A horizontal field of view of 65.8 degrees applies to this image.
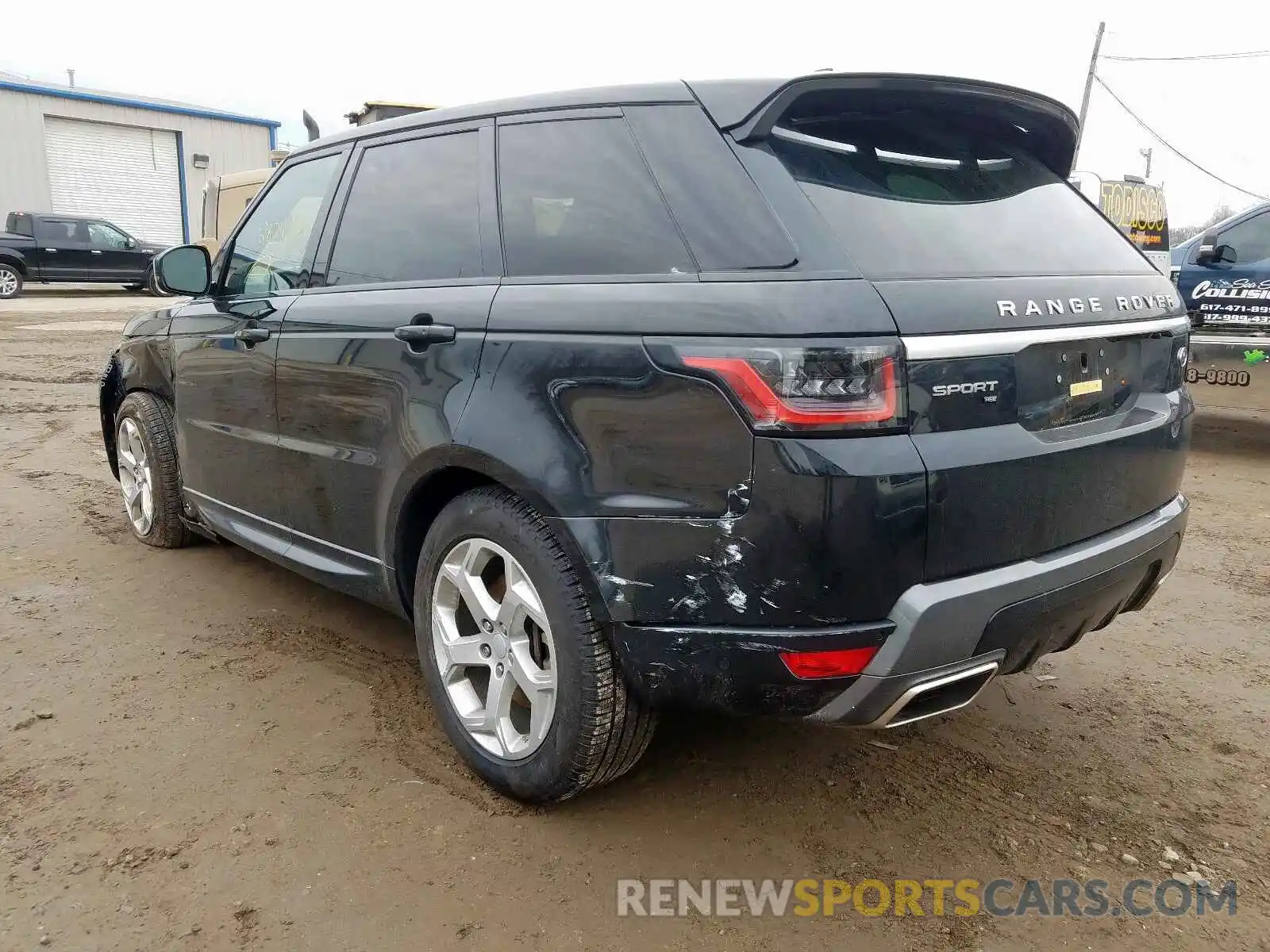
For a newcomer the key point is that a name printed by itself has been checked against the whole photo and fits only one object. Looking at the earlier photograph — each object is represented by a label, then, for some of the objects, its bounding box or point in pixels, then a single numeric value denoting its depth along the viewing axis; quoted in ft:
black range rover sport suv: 6.61
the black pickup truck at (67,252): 67.21
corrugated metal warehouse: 86.84
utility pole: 96.58
